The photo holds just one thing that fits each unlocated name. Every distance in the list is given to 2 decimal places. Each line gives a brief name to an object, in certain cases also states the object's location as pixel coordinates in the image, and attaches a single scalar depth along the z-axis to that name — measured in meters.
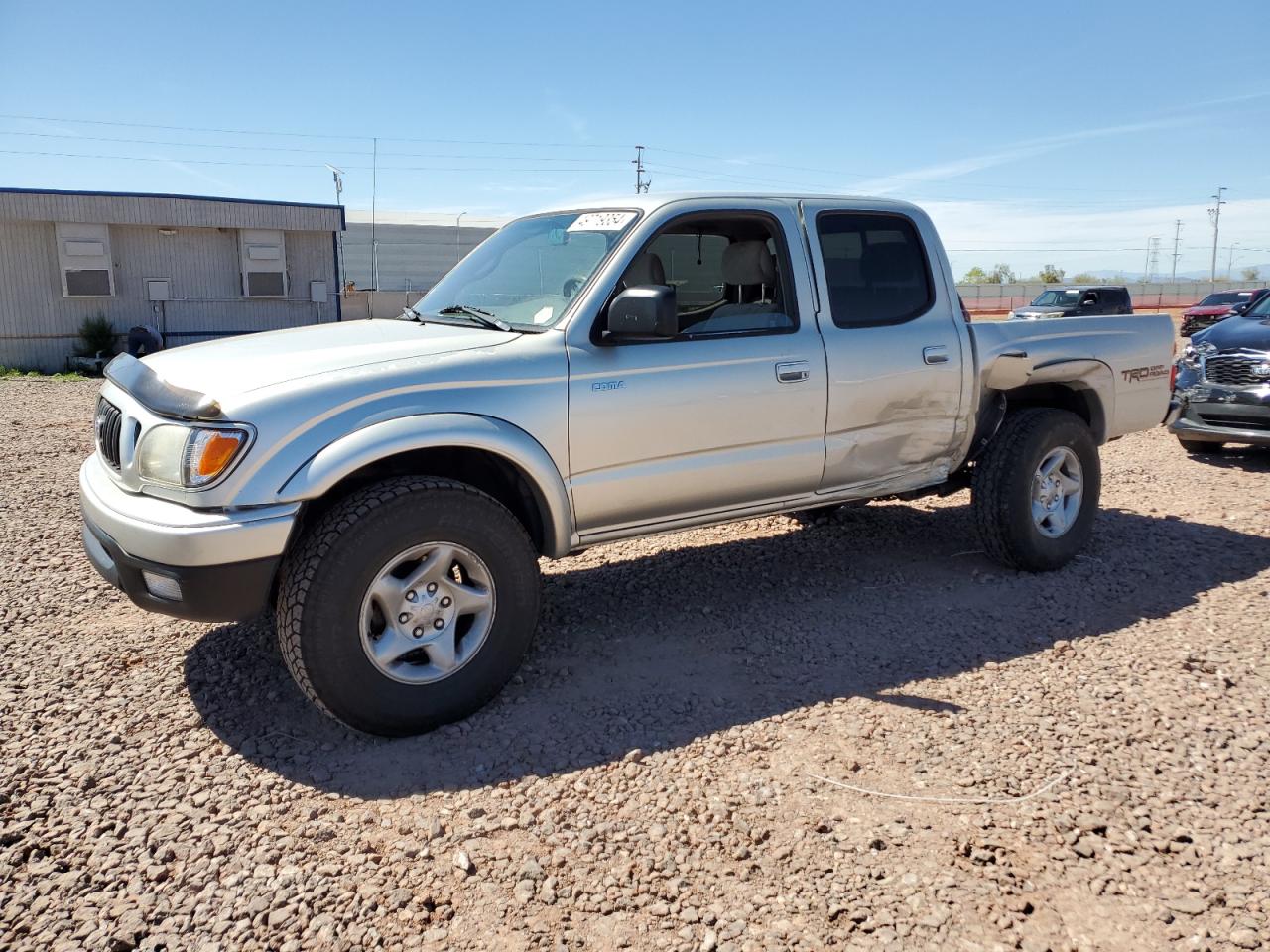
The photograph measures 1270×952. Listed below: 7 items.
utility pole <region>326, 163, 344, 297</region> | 27.83
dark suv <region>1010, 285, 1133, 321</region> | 23.30
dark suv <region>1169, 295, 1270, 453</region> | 8.56
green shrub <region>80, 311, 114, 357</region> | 19.53
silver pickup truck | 3.31
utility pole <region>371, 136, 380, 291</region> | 33.79
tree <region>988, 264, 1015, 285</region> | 105.86
